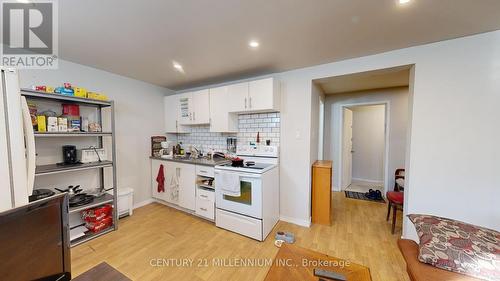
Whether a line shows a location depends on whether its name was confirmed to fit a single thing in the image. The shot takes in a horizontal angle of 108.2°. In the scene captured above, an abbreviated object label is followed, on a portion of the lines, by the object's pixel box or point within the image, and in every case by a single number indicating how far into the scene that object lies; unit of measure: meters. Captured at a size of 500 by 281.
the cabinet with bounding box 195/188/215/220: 2.69
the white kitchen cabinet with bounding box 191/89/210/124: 3.12
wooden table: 1.15
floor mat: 3.65
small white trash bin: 2.84
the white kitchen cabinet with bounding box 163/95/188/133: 3.54
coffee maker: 2.33
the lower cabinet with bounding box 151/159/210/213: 2.75
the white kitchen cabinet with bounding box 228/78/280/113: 2.53
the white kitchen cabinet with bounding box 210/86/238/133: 2.92
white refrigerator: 0.89
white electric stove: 2.28
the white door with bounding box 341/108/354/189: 4.26
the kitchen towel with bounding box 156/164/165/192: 3.27
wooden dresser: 2.66
